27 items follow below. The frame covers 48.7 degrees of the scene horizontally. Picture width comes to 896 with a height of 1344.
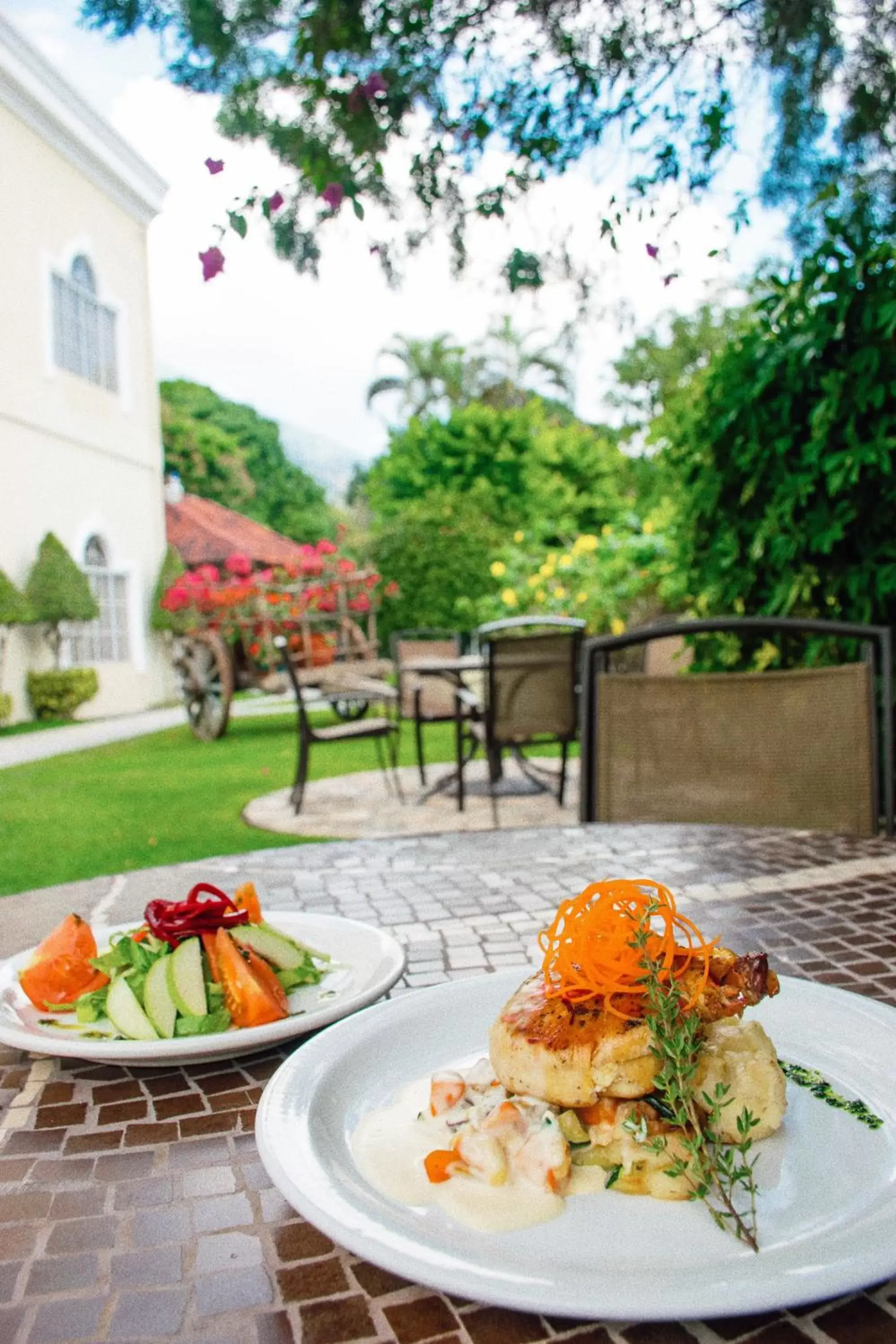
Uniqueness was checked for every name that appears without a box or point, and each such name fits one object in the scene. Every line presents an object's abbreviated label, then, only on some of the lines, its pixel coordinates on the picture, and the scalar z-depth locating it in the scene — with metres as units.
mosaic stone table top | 0.31
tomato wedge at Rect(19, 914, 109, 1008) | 0.55
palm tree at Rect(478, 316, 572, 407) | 13.67
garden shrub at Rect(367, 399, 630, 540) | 11.66
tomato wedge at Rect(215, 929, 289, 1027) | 0.51
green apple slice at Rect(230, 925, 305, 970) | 0.54
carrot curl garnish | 0.39
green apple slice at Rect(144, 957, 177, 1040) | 0.50
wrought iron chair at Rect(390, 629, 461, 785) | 5.25
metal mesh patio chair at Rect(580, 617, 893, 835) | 1.37
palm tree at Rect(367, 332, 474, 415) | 13.91
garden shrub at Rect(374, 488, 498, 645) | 10.34
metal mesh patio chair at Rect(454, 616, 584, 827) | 3.85
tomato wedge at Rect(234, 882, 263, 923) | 0.58
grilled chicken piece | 0.37
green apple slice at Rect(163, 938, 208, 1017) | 0.51
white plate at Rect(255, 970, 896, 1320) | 0.28
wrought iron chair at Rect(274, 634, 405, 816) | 4.20
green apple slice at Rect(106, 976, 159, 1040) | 0.50
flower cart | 6.60
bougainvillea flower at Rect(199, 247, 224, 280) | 1.35
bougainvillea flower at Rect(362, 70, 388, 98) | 2.21
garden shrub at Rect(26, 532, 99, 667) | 6.37
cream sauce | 0.34
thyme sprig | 0.33
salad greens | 0.50
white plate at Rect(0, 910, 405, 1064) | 0.47
